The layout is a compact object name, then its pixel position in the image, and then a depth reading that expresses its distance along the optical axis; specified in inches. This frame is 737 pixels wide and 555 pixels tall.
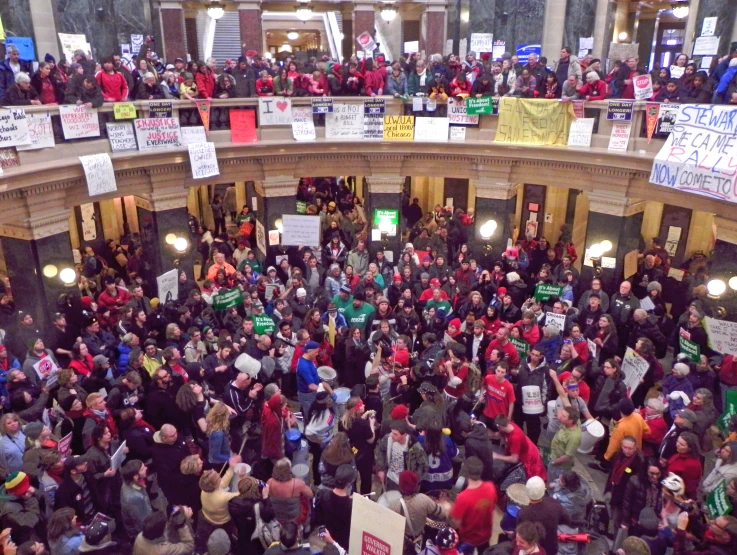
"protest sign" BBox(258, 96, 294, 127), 581.3
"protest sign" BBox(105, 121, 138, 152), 506.8
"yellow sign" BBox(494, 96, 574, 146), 559.5
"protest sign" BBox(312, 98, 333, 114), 594.5
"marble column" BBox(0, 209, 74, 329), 478.0
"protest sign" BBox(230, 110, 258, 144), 574.6
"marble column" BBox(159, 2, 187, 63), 864.9
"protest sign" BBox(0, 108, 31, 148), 430.0
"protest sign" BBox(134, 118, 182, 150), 523.5
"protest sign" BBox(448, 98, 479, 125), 598.5
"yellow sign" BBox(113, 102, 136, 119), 501.7
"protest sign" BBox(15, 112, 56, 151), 450.2
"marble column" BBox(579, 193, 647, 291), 556.4
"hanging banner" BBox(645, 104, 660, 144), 497.9
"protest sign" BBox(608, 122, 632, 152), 521.3
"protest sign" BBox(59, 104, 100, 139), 470.3
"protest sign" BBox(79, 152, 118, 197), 485.4
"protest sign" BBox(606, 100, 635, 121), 513.3
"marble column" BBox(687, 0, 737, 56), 565.3
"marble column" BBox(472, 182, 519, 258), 624.7
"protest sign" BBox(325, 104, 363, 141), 605.0
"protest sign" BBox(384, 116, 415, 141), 613.9
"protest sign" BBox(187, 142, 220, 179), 554.1
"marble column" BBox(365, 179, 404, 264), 647.8
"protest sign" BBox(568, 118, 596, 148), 545.6
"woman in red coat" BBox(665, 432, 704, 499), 262.7
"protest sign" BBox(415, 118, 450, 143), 610.9
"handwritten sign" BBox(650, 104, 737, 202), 429.1
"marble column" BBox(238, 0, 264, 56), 876.0
